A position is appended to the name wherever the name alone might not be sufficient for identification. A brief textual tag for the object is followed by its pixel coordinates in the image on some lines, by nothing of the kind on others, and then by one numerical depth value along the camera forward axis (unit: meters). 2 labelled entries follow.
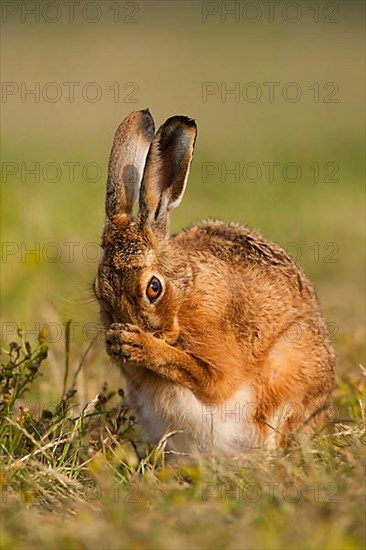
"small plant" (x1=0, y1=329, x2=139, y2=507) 9.87
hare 11.30
